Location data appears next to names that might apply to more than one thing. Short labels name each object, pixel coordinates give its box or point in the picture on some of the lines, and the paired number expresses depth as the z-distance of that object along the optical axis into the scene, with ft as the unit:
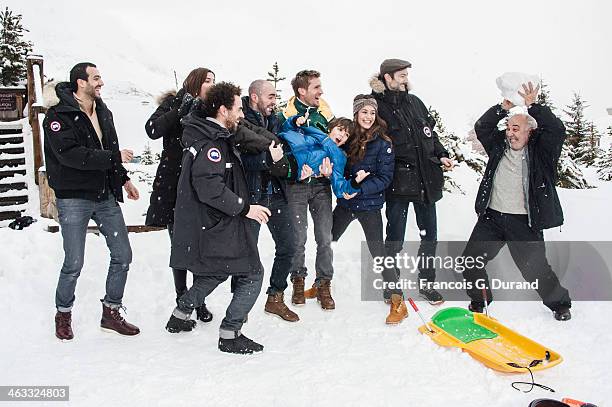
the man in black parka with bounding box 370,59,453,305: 17.83
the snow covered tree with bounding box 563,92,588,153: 73.72
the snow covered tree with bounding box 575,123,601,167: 71.05
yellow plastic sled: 12.94
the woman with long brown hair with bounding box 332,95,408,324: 17.15
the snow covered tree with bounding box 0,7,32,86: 59.11
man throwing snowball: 16.22
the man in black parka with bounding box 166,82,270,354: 13.14
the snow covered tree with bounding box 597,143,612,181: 54.16
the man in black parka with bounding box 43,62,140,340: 14.12
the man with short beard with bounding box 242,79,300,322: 15.25
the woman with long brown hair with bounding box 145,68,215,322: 15.25
